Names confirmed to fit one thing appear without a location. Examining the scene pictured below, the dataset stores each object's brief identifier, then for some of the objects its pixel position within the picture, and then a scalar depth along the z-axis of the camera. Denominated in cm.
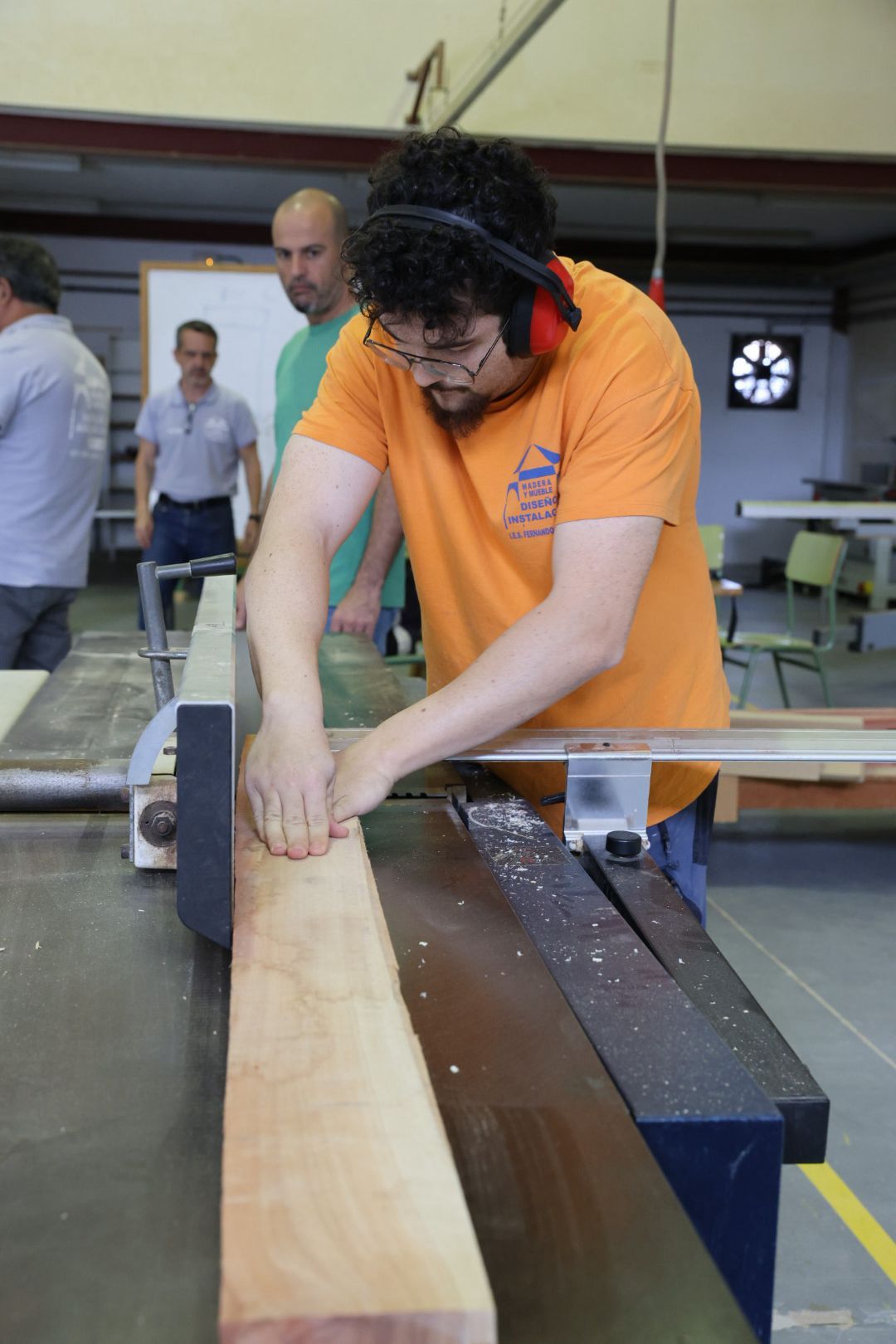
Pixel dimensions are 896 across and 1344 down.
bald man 324
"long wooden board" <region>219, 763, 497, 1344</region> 56
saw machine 70
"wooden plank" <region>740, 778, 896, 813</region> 377
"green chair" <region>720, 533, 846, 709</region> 550
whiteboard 648
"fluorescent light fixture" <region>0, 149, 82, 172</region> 773
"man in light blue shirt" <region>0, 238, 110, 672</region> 356
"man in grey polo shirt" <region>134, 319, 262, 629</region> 563
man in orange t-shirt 125
